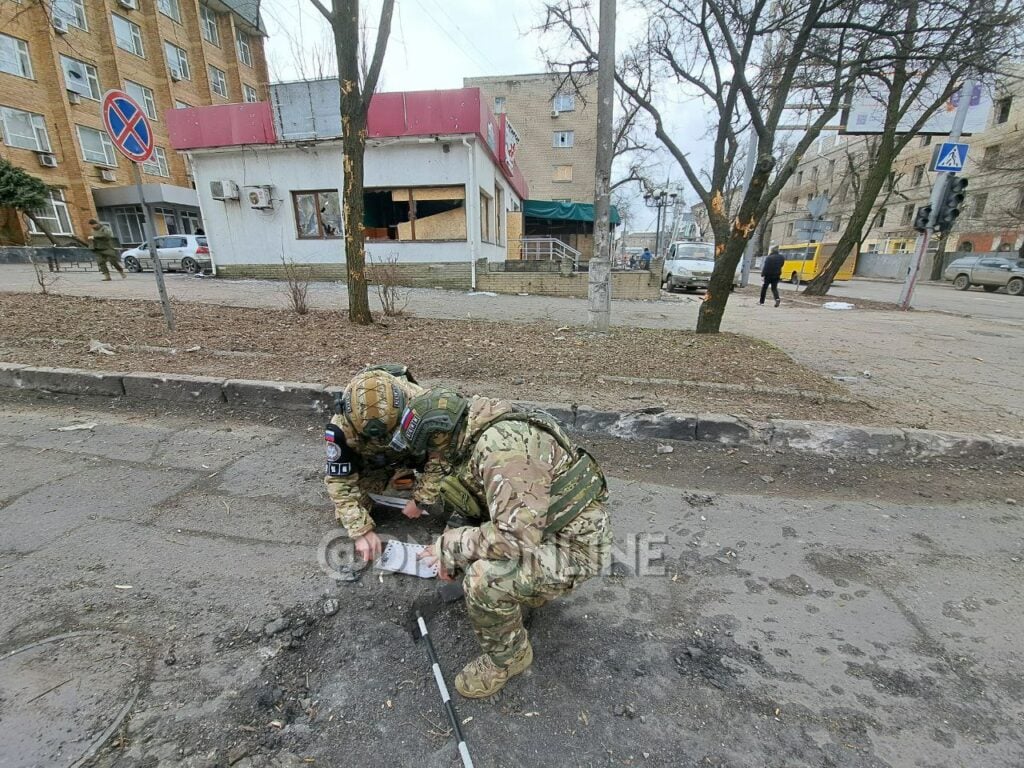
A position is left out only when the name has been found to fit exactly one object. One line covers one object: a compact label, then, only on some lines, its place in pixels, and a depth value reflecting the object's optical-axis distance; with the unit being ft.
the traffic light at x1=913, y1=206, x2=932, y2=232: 34.32
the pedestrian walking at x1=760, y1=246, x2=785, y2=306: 41.75
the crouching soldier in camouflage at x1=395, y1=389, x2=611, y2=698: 4.97
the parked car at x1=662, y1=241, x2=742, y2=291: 57.26
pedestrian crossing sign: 32.68
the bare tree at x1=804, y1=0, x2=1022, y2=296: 16.42
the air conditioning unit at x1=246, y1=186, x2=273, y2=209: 42.93
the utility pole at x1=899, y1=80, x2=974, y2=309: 33.01
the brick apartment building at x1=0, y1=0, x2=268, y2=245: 67.10
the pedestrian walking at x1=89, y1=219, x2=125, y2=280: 38.38
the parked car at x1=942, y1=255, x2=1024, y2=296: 65.00
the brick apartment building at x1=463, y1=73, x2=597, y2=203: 101.60
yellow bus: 86.12
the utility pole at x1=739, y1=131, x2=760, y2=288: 54.85
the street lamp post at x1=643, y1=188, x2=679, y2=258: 83.92
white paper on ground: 6.84
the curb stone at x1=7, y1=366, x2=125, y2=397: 13.61
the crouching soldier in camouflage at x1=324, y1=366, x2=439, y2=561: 6.33
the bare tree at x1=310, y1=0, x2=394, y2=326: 18.81
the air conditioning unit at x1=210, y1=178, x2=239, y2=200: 43.37
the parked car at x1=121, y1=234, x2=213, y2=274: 57.57
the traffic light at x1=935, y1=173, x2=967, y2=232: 32.94
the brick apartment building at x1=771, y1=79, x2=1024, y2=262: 88.53
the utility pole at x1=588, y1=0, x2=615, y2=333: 19.60
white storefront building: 38.99
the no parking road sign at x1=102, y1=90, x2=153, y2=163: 16.71
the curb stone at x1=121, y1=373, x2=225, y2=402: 13.23
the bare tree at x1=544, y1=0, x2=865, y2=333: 18.51
